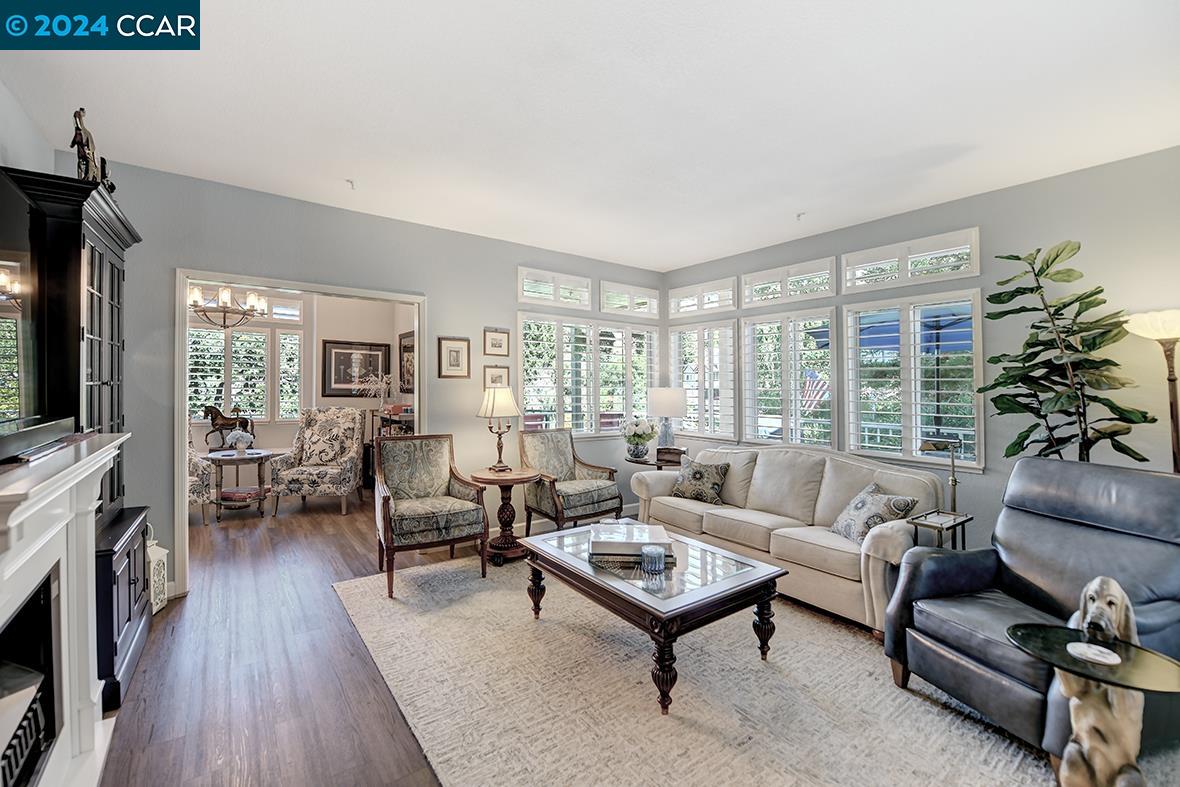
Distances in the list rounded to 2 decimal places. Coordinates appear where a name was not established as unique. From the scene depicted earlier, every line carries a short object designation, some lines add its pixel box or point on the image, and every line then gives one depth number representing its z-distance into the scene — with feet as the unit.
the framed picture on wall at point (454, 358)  14.80
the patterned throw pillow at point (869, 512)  10.30
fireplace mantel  4.67
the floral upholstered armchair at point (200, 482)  17.21
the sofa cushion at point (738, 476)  14.19
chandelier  17.25
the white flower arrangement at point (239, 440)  18.75
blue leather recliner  6.21
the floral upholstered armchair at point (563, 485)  14.62
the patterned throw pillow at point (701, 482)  14.17
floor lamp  8.97
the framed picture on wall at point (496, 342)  15.67
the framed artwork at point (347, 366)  23.84
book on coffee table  9.13
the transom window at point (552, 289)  16.48
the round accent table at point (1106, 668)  4.78
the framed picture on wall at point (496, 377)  15.67
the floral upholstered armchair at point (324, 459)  18.76
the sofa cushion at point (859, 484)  10.98
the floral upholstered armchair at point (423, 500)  11.82
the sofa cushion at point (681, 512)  13.39
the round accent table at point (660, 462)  17.10
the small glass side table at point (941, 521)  9.34
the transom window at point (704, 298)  17.51
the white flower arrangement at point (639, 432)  17.60
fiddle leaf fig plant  9.43
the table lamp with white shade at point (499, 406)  14.16
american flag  14.94
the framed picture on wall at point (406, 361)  23.55
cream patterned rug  6.26
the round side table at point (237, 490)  17.90
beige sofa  9.35
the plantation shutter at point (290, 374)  23.31
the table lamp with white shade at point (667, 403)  17.37
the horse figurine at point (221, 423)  19.84
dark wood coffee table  7.26
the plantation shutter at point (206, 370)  21.38
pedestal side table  13.58
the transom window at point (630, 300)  18.45
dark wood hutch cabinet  6.66
